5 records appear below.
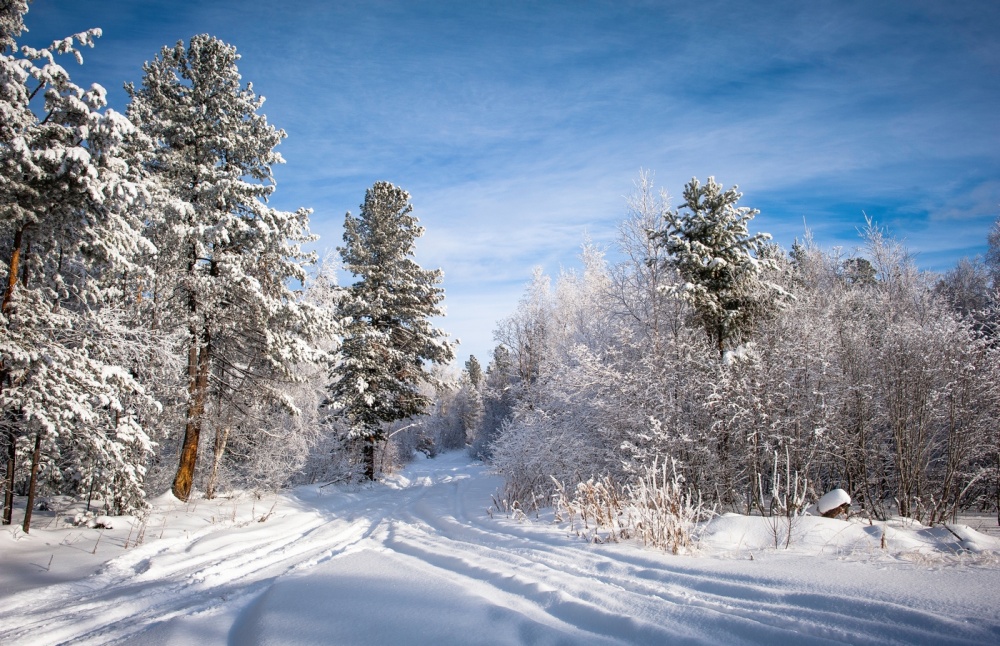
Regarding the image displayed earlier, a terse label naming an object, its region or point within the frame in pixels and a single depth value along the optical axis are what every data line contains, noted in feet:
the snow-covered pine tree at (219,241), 37.63
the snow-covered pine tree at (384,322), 62.39
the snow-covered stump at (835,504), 28.07
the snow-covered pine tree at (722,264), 41.70
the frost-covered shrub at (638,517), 16.55
